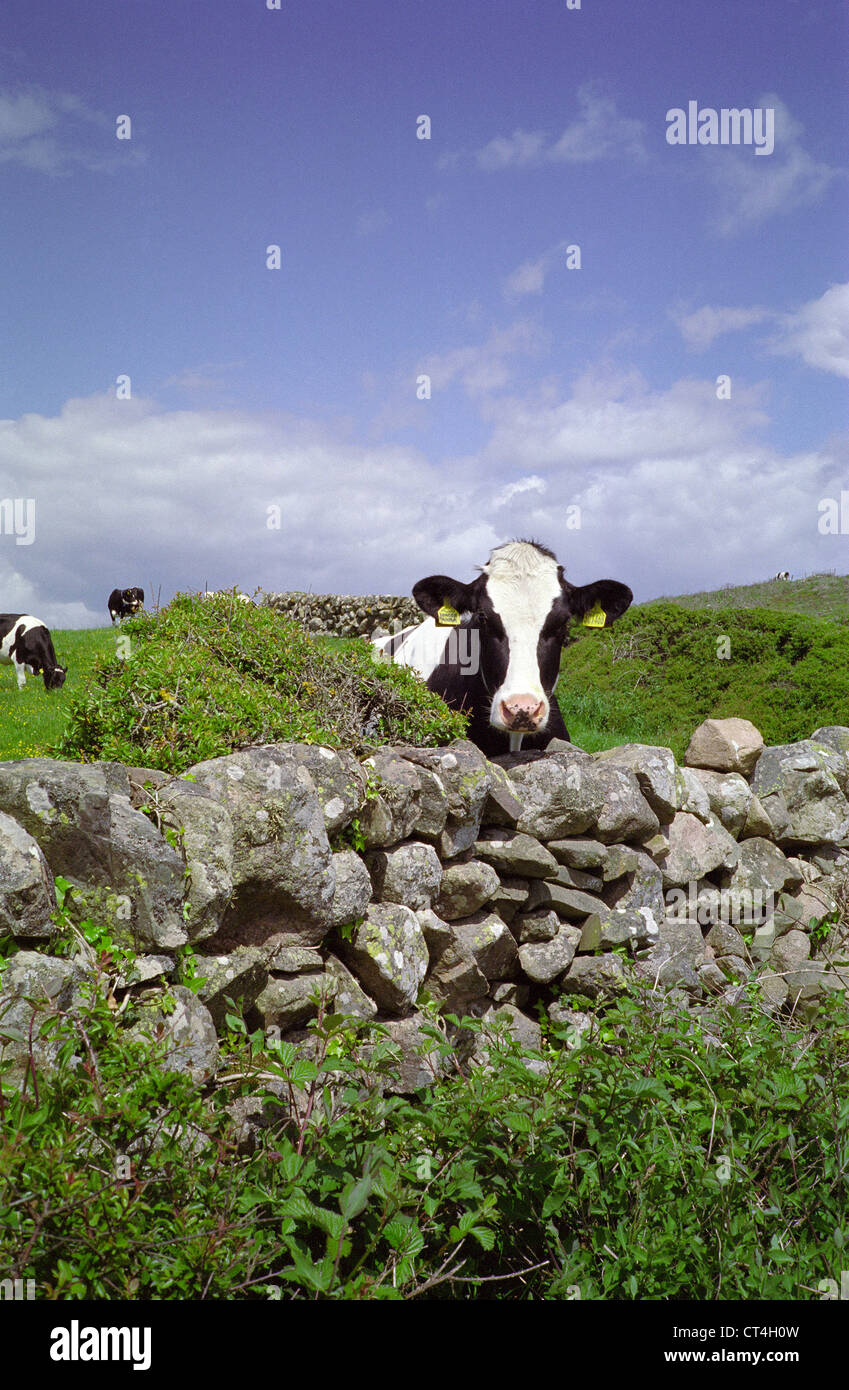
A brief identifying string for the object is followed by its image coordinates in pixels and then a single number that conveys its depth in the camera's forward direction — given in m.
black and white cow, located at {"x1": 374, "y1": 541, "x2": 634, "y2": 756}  5.41
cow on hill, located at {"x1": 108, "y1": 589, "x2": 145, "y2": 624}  19.89
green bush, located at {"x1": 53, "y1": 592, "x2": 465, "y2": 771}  4.31
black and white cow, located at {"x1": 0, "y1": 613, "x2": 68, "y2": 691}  17.58
